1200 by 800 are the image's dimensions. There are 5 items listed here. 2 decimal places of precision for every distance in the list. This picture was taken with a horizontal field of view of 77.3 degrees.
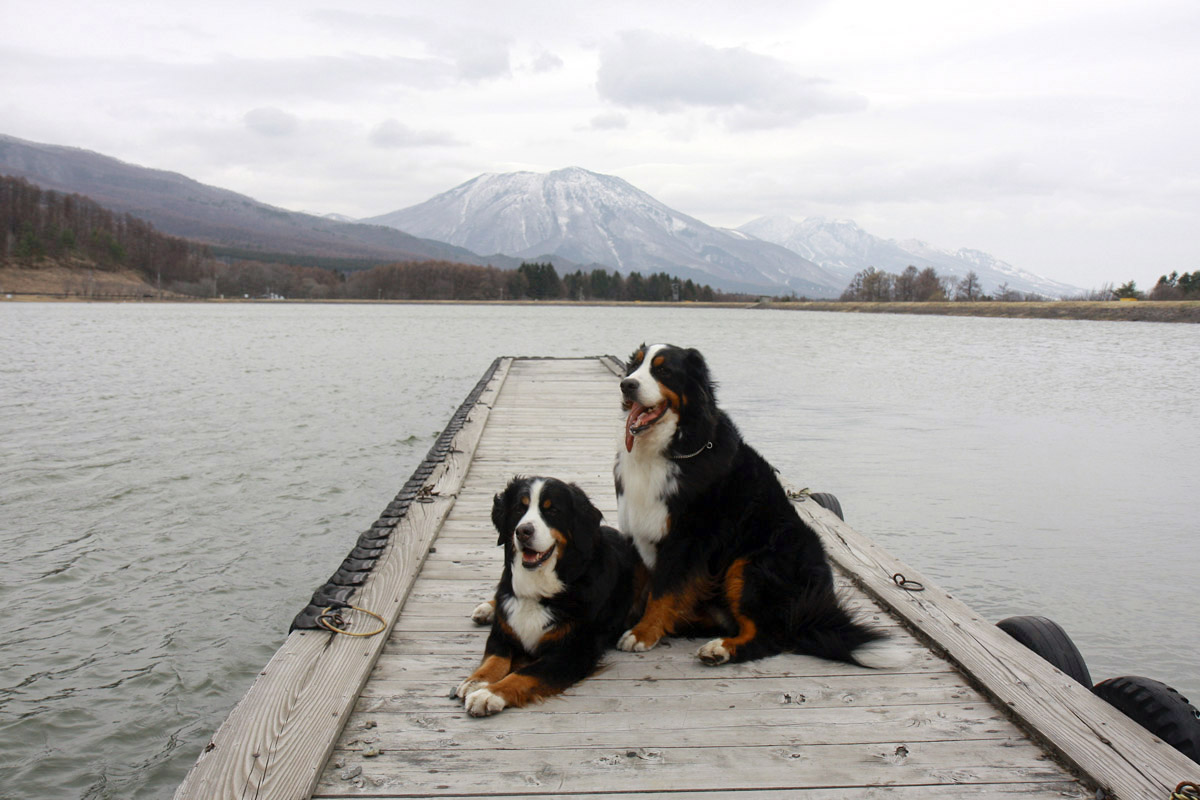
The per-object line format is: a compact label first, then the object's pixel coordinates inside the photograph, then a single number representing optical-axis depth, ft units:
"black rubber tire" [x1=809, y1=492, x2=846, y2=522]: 20.47
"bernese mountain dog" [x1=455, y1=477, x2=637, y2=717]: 9.92
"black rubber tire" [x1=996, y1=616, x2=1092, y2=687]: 11.35
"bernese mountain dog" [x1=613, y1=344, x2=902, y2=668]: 11.09
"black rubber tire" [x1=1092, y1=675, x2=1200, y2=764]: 8.96
